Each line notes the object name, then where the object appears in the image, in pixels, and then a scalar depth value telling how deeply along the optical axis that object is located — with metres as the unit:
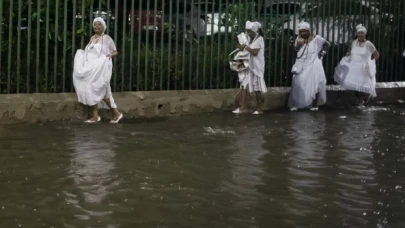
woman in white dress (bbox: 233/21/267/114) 12.38
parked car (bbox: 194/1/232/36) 12.34
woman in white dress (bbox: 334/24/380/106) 14.07
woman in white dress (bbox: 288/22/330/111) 13.27
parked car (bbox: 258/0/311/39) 13.21
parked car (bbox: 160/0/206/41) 11.99
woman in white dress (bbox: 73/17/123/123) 10.80
